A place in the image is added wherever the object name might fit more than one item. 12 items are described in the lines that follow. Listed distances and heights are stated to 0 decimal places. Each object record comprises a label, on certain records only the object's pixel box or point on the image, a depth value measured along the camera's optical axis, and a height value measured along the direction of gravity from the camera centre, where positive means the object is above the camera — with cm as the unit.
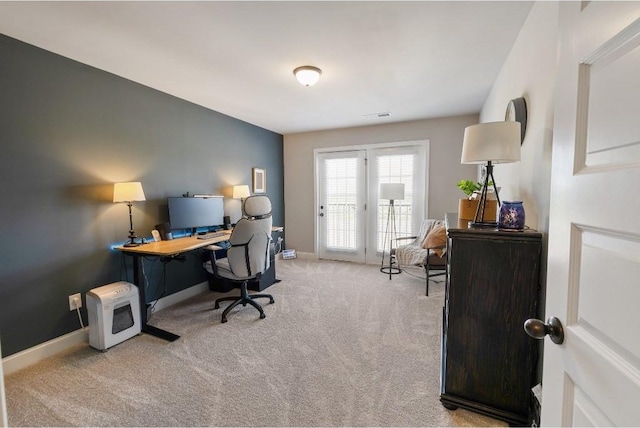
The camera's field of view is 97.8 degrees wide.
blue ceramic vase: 148 -10
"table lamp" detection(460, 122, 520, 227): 150 +30
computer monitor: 308 -17
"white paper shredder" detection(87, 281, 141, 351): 222 -96
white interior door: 51 -5
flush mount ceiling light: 247 +111
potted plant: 174 -5
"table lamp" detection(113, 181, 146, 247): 248 +5
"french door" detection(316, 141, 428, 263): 449 +0
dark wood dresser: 145 -67
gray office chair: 271 -52
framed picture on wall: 453 +29
